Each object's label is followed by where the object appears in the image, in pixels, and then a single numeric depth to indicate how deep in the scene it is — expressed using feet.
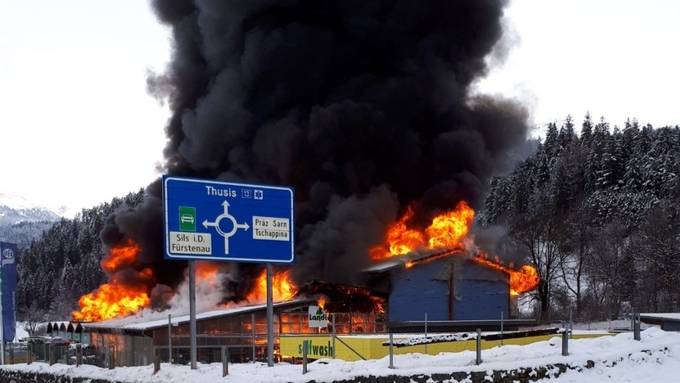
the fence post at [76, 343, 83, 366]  75.05
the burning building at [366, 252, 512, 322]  136.56
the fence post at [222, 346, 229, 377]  56.03
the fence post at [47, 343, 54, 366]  83.56
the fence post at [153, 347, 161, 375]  60.36
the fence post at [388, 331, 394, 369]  56.24
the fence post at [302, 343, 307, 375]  54.54
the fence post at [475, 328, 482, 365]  59.49
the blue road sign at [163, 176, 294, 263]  58.80
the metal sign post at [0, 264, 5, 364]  105.96
